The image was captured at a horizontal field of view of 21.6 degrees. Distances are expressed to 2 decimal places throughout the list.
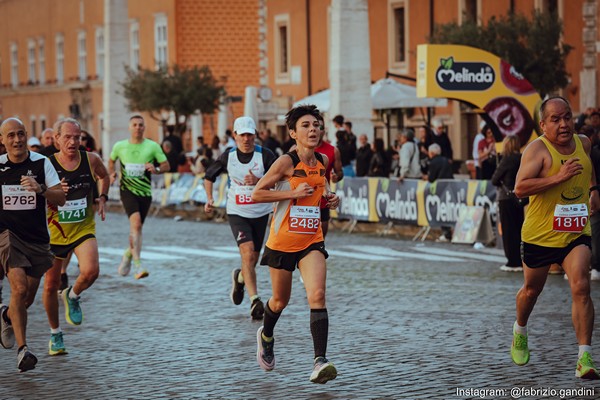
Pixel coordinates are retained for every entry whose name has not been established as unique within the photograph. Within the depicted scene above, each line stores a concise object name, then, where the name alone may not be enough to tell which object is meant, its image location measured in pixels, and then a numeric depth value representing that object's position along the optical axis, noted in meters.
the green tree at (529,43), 34.00
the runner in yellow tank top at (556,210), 10.17
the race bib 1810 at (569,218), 10.33
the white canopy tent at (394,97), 32.78
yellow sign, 24.17
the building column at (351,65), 30.91
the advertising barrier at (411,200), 23.27
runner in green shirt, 18.25
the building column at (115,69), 43.16
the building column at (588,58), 34.16
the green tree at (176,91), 49.69
